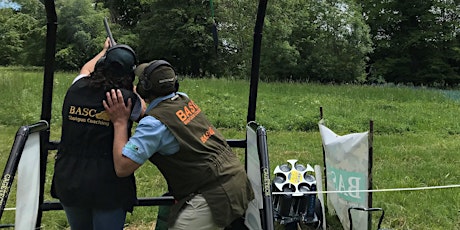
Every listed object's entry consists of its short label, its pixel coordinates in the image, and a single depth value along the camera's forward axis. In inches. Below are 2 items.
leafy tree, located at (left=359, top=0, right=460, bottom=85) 1186.0
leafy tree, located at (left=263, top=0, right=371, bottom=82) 979.9
